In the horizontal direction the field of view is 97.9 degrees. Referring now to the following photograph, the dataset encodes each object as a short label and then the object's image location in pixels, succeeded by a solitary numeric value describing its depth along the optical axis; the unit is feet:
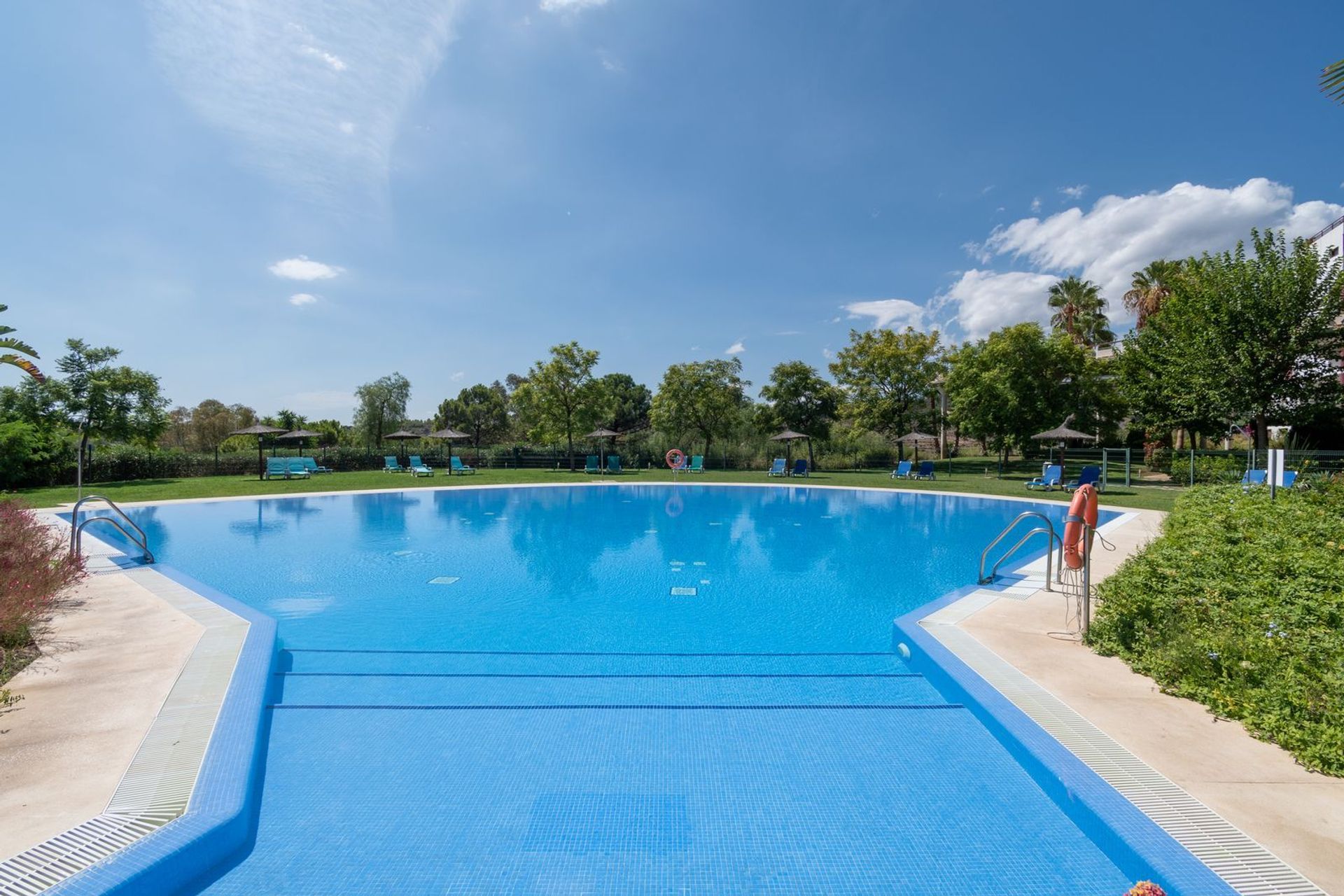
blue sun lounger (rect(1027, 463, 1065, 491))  56.08
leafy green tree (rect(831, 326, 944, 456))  86.63
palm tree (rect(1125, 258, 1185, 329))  81.51
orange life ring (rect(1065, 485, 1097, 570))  16.12
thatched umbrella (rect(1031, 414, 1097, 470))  59.67
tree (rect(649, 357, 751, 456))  85.76
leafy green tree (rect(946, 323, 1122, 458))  78.79
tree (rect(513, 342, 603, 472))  79.92
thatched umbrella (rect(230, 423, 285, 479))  69.51
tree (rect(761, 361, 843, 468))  88.48
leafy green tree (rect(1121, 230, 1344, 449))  51.11
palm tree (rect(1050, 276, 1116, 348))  101.04
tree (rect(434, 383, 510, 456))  167.73
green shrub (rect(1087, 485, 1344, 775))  9.43
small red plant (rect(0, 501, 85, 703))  12.92
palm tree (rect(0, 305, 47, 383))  20.20
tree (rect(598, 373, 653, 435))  154.92
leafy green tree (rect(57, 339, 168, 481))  68.54
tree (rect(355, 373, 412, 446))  114.62
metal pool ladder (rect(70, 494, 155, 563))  20.72
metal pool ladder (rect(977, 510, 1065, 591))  18.49
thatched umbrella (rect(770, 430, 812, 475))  73.31
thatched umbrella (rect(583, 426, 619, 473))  75.15
